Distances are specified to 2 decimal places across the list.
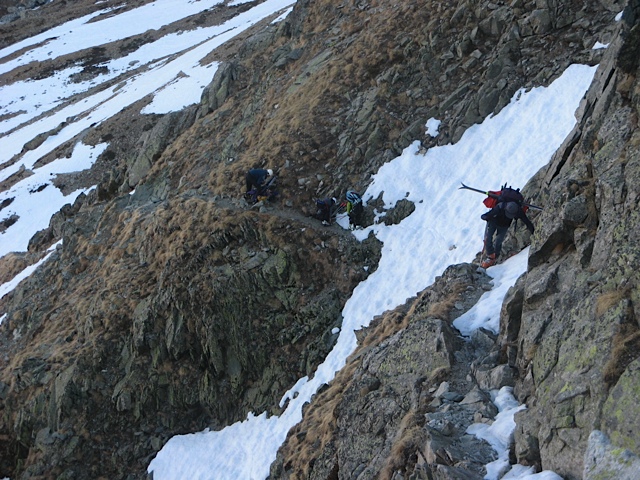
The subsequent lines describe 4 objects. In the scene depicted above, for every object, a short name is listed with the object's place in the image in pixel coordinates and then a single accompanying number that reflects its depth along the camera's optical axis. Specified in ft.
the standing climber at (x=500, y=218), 44.32
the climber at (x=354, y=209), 67.67
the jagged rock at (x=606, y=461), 18.69
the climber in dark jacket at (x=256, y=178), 70.79
